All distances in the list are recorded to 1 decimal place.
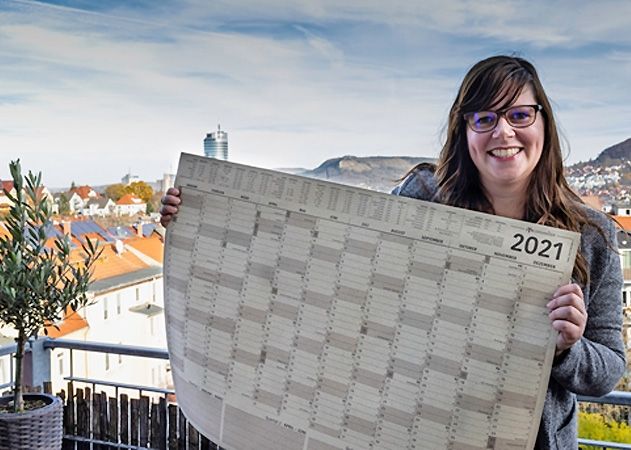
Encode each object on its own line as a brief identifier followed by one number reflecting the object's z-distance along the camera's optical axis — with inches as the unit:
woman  42.1
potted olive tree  87.7
